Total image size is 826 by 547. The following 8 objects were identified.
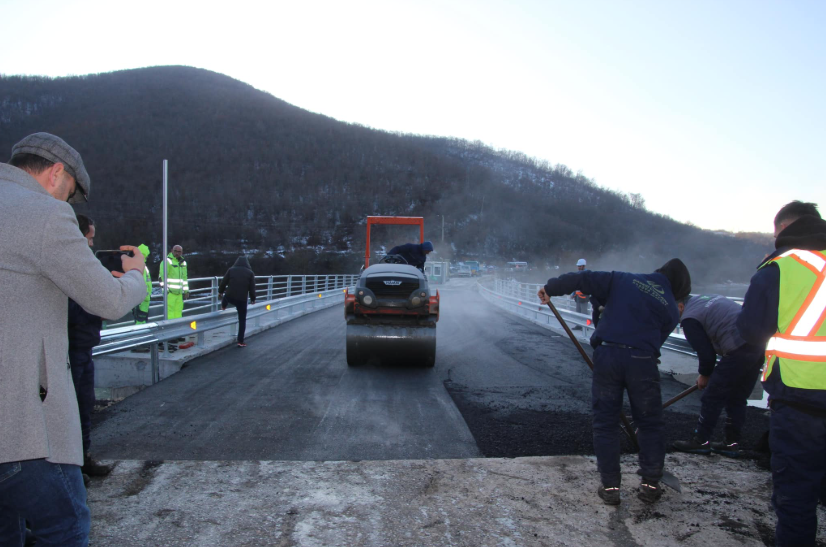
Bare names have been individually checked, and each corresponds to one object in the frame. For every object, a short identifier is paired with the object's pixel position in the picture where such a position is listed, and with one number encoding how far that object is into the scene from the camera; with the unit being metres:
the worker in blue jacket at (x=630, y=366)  3.46
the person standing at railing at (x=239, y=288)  9.44
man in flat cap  1.62
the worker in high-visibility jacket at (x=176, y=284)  10.73
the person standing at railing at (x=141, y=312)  10.13
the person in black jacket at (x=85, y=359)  3.69
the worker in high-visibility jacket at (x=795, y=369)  2.50
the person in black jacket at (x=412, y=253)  9.24
